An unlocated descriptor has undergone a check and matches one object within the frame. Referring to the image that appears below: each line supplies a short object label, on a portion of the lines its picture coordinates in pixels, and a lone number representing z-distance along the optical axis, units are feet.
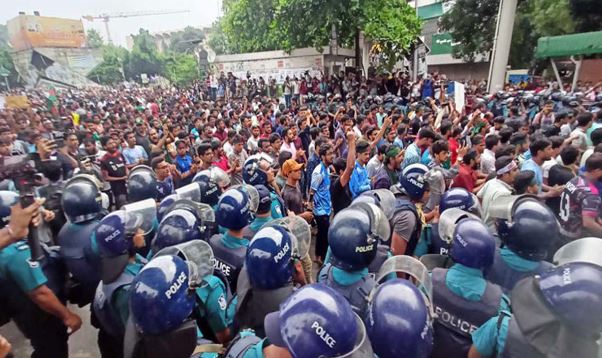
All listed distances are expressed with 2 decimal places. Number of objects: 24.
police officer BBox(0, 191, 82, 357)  8.75
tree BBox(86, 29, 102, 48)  207.70
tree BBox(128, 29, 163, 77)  164.04
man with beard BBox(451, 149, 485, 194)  15.44
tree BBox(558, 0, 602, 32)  67.72
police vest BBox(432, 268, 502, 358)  6.96
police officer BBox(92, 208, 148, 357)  7.91
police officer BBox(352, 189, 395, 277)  9.13
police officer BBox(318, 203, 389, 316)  7.45
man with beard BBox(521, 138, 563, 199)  14.39
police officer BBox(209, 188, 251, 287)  9.33
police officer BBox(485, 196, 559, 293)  8.04
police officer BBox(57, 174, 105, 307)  9.84
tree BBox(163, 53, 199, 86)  150.47
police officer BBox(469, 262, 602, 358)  4.65
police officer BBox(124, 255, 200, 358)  5.89
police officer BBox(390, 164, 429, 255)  10.34
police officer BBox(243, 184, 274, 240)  11.39
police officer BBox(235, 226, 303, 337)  7.14
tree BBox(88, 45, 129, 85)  157.07
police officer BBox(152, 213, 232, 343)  7.64
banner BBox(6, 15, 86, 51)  153.07
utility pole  49.14
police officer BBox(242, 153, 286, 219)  14.52
